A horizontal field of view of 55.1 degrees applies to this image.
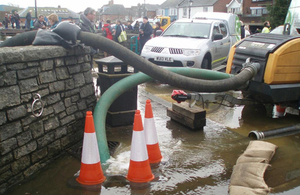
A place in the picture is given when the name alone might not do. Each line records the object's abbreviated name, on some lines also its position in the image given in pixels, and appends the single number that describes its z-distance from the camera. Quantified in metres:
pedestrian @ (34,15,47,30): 11.74
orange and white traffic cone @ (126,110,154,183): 3.46
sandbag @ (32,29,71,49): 4.22
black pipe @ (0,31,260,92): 4.18
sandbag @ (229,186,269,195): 3.07
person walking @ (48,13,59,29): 8.23
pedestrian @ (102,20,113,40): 15.60
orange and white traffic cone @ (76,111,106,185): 3.39
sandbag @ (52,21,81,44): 4.29
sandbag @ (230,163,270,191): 3.25
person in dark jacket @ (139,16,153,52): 13.29
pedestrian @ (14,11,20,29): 27.19
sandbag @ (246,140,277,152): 4.16
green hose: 3.98
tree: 29.83
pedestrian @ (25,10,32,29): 23.13
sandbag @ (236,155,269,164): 3.76
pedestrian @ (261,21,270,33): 13.10
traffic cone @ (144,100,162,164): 3.98
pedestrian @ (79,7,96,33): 7.09
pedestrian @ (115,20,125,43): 14.82
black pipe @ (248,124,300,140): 4.82
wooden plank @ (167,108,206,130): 5.25
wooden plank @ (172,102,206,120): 5.22
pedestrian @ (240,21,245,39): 16.40
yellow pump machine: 5.05
